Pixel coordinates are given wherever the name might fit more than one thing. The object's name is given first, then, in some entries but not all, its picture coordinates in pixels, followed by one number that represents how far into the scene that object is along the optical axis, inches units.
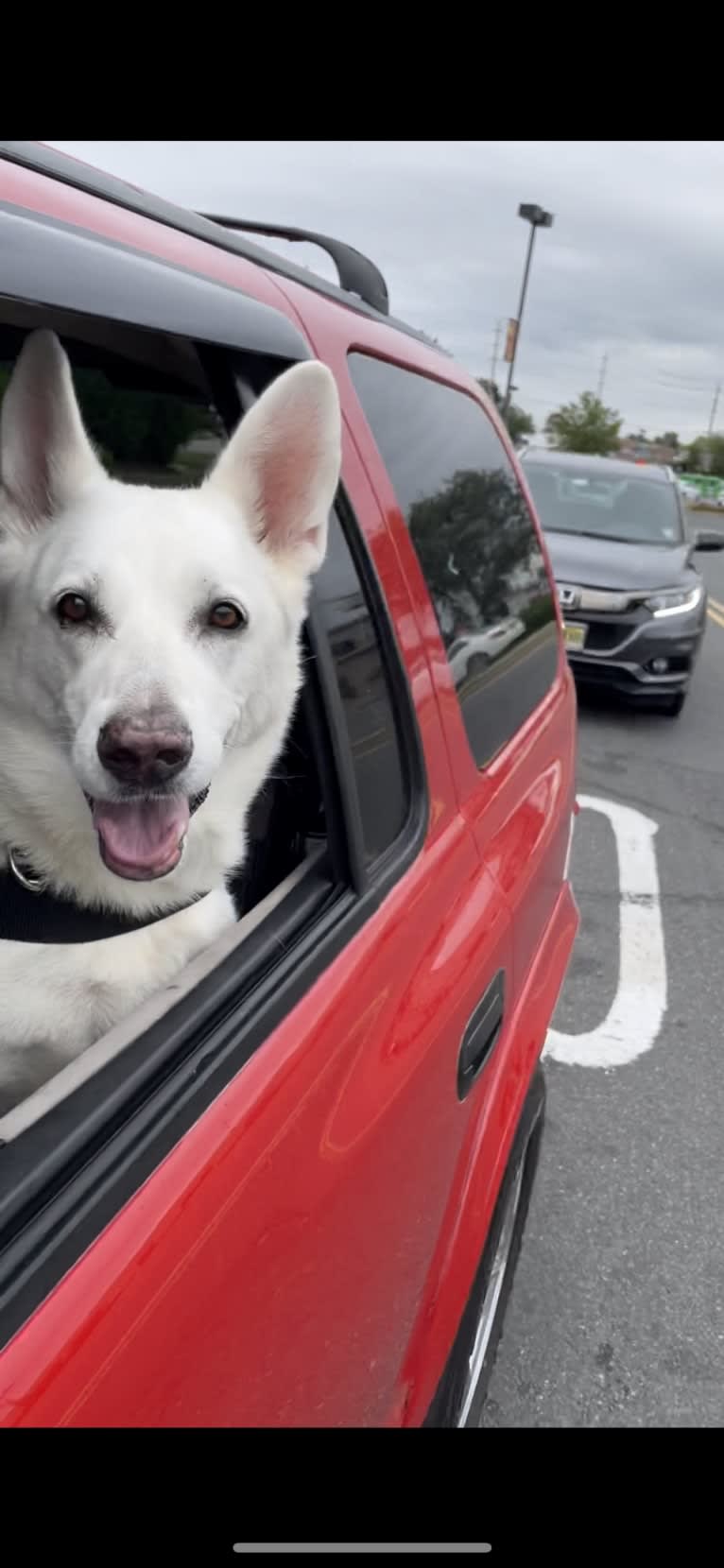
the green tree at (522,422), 2144.2
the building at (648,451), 3315.2
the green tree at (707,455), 3837.4
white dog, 52.6
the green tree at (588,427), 2810.0
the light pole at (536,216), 957.2
